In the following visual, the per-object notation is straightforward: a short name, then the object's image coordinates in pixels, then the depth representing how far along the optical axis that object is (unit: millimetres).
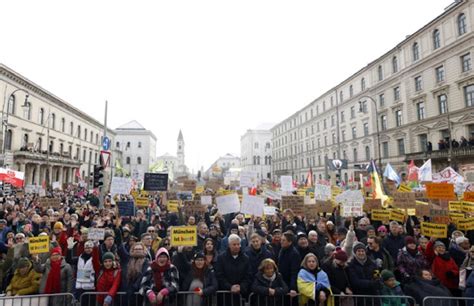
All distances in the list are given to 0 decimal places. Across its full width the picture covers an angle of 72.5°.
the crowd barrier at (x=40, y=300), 4980
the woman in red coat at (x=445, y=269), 5627
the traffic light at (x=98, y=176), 11617
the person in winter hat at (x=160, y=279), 4891
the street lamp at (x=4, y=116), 34219
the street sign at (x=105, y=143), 13438
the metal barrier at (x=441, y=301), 4922
